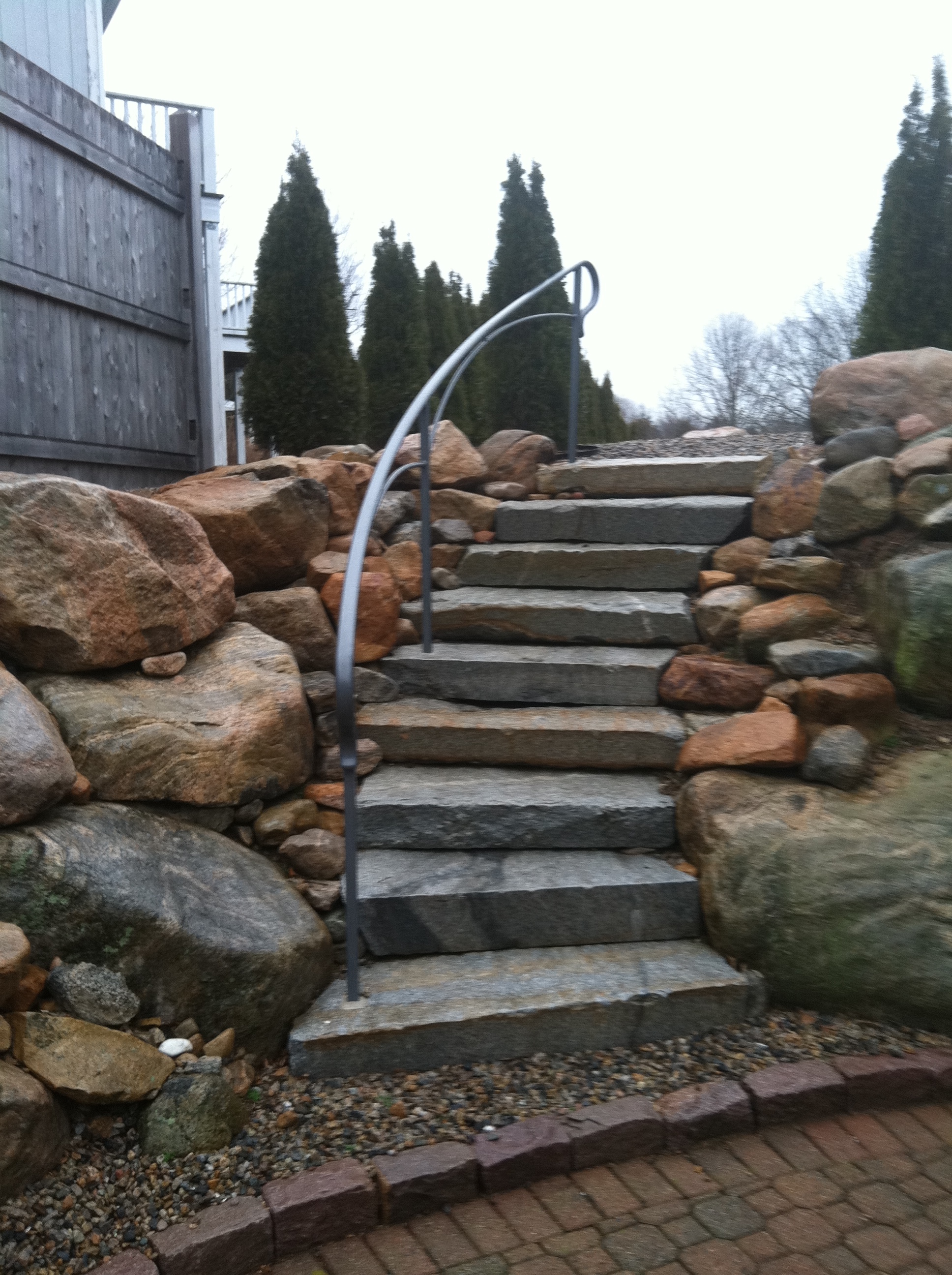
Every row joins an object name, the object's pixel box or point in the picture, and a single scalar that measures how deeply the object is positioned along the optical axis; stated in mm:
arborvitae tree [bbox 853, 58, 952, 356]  5551
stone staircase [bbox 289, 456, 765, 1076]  2305
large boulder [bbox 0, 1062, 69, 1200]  1748
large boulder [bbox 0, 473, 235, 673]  2523
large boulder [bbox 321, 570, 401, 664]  3326
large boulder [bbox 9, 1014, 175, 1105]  1890
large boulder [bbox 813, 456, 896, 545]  3453
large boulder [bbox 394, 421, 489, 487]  4297
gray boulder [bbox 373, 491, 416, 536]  3996
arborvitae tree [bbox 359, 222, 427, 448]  6176
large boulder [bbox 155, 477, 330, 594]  3283
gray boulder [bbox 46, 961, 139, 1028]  2010
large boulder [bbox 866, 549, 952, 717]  2785
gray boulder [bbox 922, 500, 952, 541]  3078
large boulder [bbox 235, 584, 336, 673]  3238
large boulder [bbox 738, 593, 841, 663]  3170
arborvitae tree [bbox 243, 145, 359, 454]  5430
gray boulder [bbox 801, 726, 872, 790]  2645
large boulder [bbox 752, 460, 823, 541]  3699
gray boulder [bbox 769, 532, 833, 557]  3520
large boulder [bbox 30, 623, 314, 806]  2443
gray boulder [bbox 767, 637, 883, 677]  2943
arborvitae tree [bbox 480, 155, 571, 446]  6152
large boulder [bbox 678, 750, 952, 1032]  2340
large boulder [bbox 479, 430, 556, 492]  4594
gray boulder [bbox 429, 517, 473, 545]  4086
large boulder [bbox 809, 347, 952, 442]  4156
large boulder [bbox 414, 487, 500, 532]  4176
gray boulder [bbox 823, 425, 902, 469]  3916
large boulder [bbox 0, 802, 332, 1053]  2068
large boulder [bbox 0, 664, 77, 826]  2098
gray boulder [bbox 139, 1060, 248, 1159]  1938
